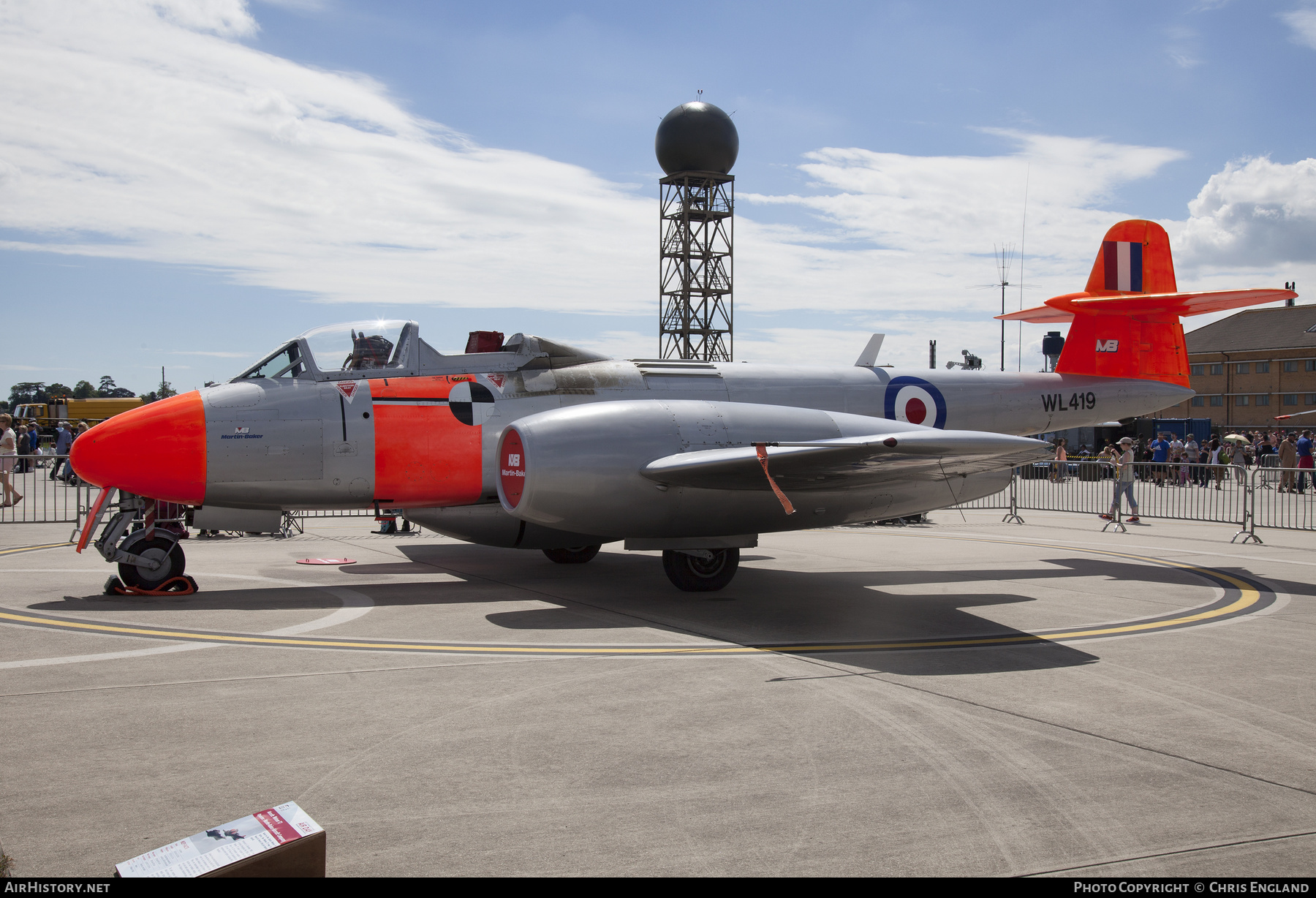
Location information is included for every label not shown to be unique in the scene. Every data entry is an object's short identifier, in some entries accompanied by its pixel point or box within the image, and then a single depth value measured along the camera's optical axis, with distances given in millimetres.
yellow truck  43375
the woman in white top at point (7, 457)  18719
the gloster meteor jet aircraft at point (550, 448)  8414
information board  2391
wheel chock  9039
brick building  63250
